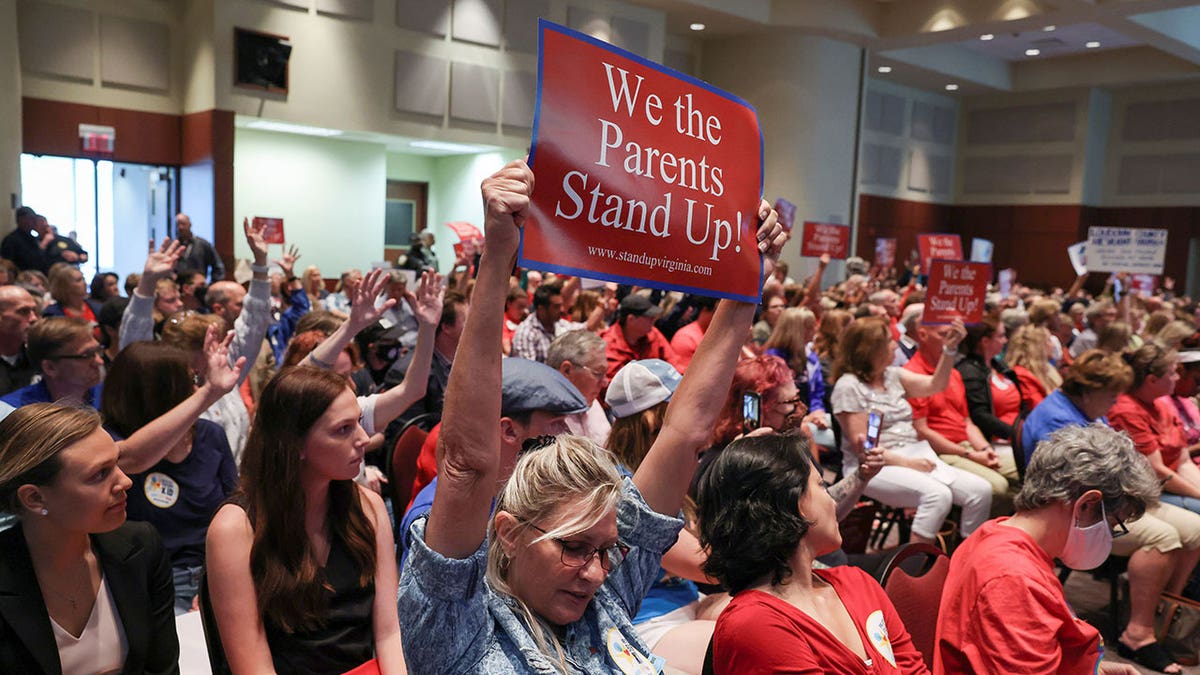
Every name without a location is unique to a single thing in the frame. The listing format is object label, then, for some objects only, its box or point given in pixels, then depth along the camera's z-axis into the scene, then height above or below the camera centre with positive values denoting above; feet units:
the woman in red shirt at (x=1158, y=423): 15.69 -2.65
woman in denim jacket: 4.22 -1.54
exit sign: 39.50 +3.53
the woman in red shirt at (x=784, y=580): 6.38 -2.47
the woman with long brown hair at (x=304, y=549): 6.53 -2.38
